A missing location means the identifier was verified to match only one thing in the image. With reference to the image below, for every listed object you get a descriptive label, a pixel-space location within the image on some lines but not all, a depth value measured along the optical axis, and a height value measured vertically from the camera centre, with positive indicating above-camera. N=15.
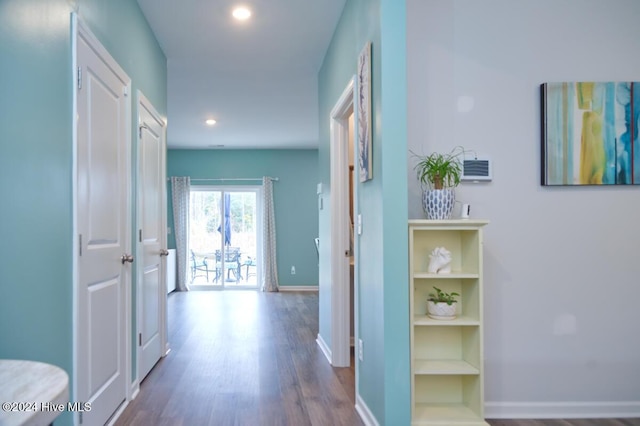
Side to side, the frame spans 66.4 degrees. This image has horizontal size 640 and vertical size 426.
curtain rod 9.06 +0.68
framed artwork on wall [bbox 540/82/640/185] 2.80 +0.46
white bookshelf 2.44 -0.64
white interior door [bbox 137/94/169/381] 3.39 -0.15
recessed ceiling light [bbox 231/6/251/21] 3.34 +1.41
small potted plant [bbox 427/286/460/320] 2.51 -0.47
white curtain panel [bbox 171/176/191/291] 8.85 -0.11
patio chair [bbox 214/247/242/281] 9.09 -0.90
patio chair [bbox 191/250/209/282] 9.06 -0.93
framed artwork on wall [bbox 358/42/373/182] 2.62 +0.57
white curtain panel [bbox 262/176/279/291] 8.92 -0.58
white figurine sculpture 2.51 -0.24
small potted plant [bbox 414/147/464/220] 2.50 +0.15
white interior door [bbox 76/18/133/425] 2.23 -0.06
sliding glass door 9.08 -0.42
